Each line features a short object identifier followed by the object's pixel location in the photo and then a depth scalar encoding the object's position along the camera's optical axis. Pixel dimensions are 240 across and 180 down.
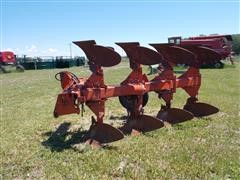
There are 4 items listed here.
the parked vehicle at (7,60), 17.91
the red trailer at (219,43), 14.22
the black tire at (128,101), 3.49
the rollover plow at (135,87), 2.96
